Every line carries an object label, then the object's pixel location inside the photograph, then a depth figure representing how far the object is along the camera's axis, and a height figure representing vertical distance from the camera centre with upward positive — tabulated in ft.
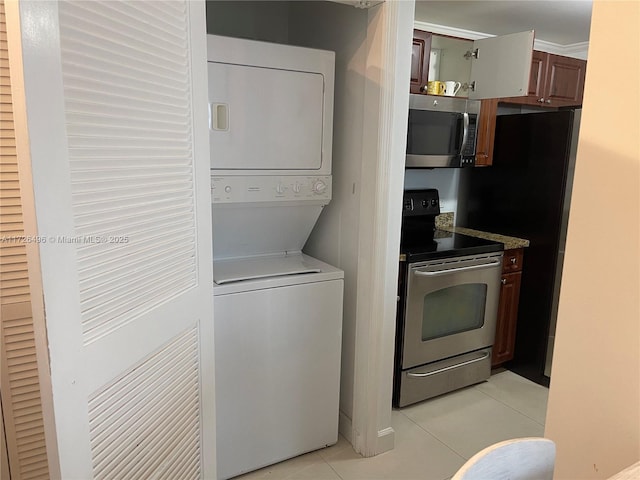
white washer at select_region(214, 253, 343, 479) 6.18 -2.82
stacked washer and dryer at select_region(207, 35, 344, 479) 6.07 -1.60
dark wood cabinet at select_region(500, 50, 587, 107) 10.19 +1.77
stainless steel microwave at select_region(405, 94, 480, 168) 8.07 +0.48
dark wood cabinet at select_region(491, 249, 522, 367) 9.34 -3.07
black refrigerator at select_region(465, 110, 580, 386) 8.63 -0.86
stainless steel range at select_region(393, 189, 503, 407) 8.00 -2.73
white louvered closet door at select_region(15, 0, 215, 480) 2.83 -0.56
